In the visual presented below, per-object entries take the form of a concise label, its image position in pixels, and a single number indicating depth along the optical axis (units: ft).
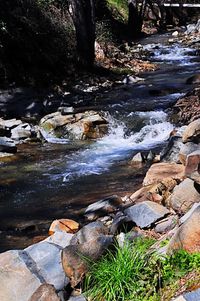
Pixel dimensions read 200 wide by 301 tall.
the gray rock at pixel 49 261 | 14.39
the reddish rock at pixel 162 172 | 23.47
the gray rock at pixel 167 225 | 16.71
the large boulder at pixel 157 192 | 20.58
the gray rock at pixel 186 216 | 15.36
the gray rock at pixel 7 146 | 34.57
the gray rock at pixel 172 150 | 27.61
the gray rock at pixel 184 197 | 18.04
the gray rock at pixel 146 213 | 17.80
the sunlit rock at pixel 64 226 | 20.17
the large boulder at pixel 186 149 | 23.67
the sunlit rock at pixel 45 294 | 13.25
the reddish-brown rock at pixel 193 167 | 16.86
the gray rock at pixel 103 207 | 21.65
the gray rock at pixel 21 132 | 37.94
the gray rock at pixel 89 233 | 15.78
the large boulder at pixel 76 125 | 38.01
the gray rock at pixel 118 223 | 17.81
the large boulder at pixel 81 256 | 14.06
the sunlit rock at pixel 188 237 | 12.87
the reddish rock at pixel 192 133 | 25.98
